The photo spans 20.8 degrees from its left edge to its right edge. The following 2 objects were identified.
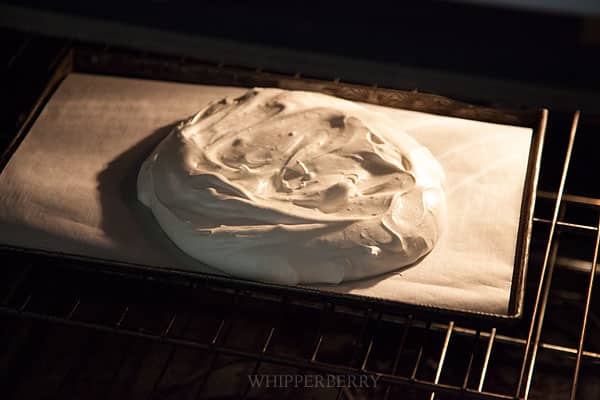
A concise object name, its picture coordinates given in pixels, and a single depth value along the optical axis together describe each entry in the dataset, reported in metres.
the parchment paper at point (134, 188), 1.22
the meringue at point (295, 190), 1.21
